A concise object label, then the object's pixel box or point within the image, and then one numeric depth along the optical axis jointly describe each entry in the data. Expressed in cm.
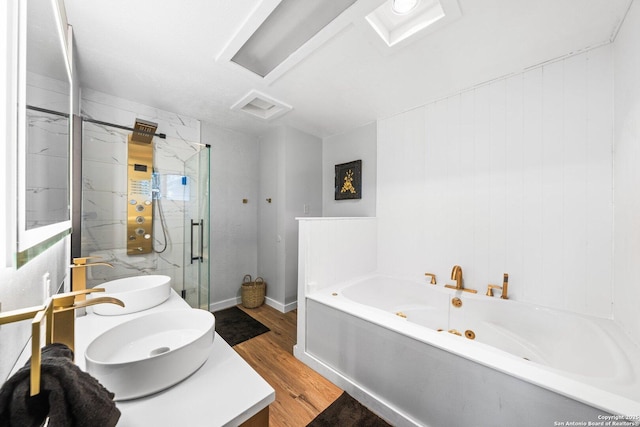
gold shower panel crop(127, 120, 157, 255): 164
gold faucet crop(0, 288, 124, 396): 34
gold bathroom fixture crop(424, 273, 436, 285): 225
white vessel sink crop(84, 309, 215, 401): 62
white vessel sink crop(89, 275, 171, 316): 112
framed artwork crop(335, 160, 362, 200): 292
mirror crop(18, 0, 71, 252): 46
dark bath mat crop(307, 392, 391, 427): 141
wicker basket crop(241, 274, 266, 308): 301
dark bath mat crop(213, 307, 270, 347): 234
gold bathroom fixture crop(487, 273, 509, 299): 185
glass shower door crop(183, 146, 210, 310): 186
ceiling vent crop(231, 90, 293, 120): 223
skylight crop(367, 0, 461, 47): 129
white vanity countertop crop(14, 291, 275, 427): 59
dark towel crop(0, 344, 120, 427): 33
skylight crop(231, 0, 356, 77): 131
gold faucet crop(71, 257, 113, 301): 109
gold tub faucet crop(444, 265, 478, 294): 206
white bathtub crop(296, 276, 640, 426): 100
